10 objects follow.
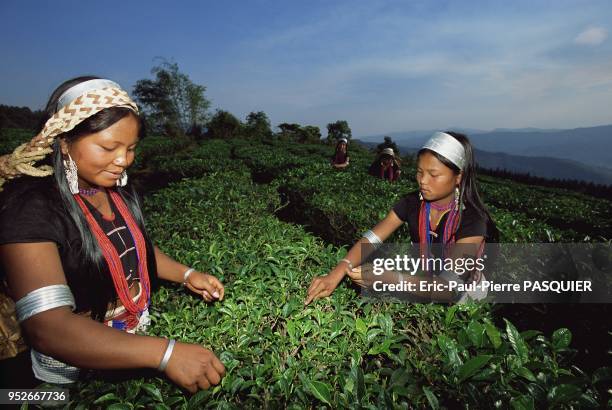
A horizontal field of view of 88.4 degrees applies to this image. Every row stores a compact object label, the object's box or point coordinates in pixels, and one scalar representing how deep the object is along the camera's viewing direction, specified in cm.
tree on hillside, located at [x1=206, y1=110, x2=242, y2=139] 4828
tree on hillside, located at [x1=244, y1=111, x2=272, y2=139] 4884
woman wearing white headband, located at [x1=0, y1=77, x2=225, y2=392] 122
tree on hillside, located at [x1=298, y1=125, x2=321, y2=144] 4903
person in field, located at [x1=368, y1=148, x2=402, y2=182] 949
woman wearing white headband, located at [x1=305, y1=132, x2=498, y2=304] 228
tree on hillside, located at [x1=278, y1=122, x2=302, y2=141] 4997
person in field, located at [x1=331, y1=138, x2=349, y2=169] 1112
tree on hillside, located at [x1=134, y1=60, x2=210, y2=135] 5859
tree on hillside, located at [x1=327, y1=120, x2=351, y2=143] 5859
